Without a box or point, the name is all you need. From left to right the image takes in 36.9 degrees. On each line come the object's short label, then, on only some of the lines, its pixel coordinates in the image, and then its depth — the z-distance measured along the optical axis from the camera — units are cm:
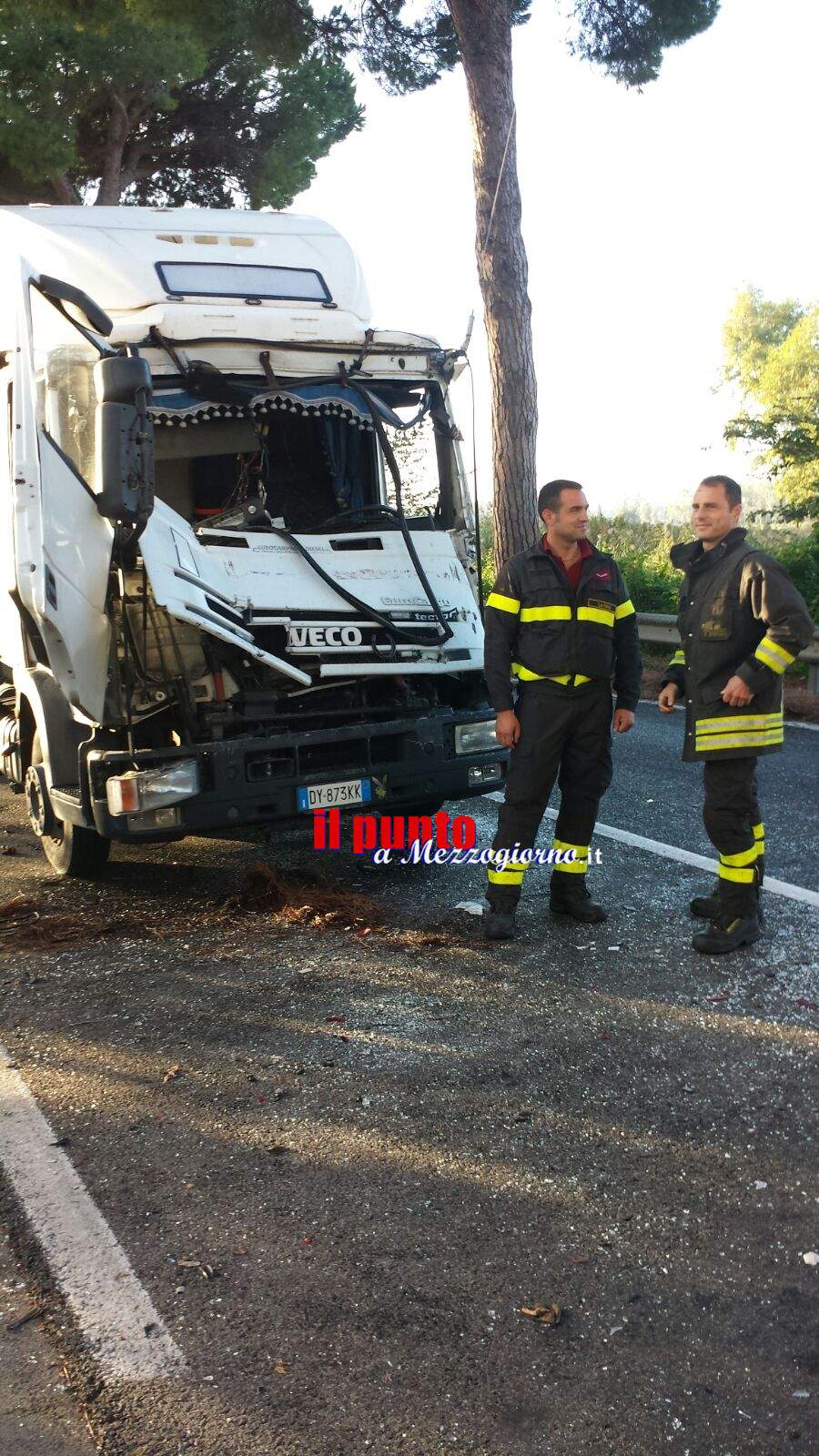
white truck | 510
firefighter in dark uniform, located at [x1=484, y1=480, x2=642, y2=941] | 498
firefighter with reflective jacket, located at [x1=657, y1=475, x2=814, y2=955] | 460
